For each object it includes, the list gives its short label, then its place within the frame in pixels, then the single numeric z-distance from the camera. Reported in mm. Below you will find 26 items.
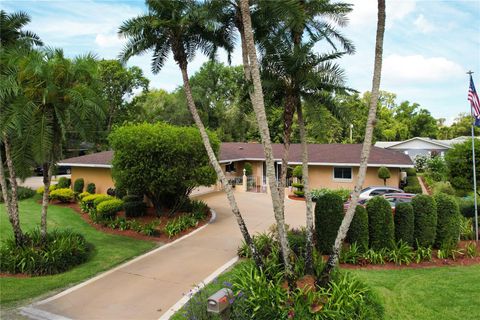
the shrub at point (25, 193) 24156
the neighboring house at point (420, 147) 42625
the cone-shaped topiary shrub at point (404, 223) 11688
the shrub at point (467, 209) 16541
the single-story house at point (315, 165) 23656
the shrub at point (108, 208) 16375
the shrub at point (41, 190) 24156
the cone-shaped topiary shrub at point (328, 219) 11477
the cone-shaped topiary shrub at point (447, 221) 11930
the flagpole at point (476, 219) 13420
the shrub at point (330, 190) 22422
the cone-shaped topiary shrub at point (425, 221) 11758
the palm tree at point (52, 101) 10180
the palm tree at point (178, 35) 9641
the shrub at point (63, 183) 25266
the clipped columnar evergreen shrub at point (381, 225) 11570
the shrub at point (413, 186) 23672
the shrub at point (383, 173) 23500
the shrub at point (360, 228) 11516
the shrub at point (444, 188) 23109
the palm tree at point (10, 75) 9891
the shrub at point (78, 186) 23703
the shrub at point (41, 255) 10336
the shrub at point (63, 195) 21953
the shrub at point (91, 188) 23266
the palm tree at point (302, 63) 9438
